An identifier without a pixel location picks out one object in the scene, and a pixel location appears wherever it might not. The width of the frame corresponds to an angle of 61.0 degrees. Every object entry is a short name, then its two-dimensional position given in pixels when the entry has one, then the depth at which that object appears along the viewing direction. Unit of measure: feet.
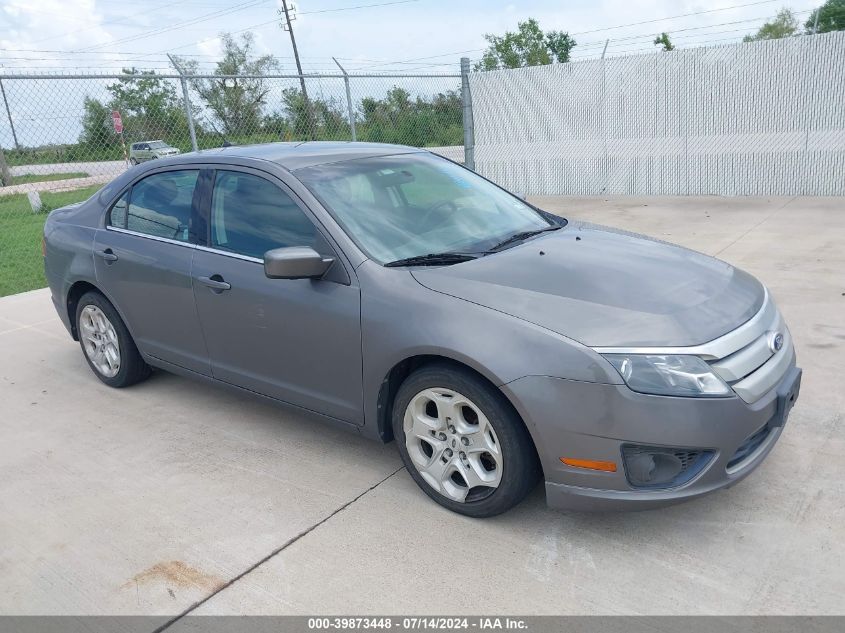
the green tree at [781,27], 189.26
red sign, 30.35
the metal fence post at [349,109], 34.19
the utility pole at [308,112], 32.82
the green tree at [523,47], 158.57
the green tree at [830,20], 140.26
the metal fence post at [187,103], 27.20
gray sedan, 8.84
